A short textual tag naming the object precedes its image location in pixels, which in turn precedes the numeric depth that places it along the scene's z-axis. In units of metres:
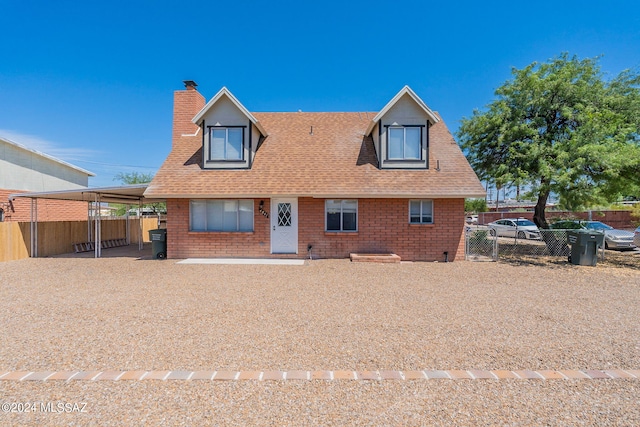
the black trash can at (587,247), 11.98
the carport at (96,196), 13.17
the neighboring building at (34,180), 18.09
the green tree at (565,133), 12.41
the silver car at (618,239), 16.28
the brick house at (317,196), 12.49
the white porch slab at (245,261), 12.05
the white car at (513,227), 21.54
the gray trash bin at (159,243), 13.09
